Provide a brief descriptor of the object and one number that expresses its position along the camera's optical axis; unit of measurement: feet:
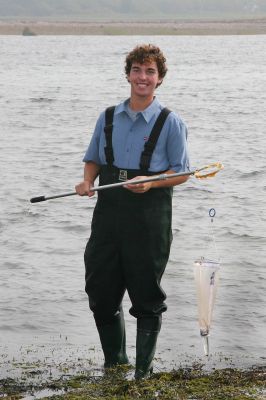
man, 28.74
